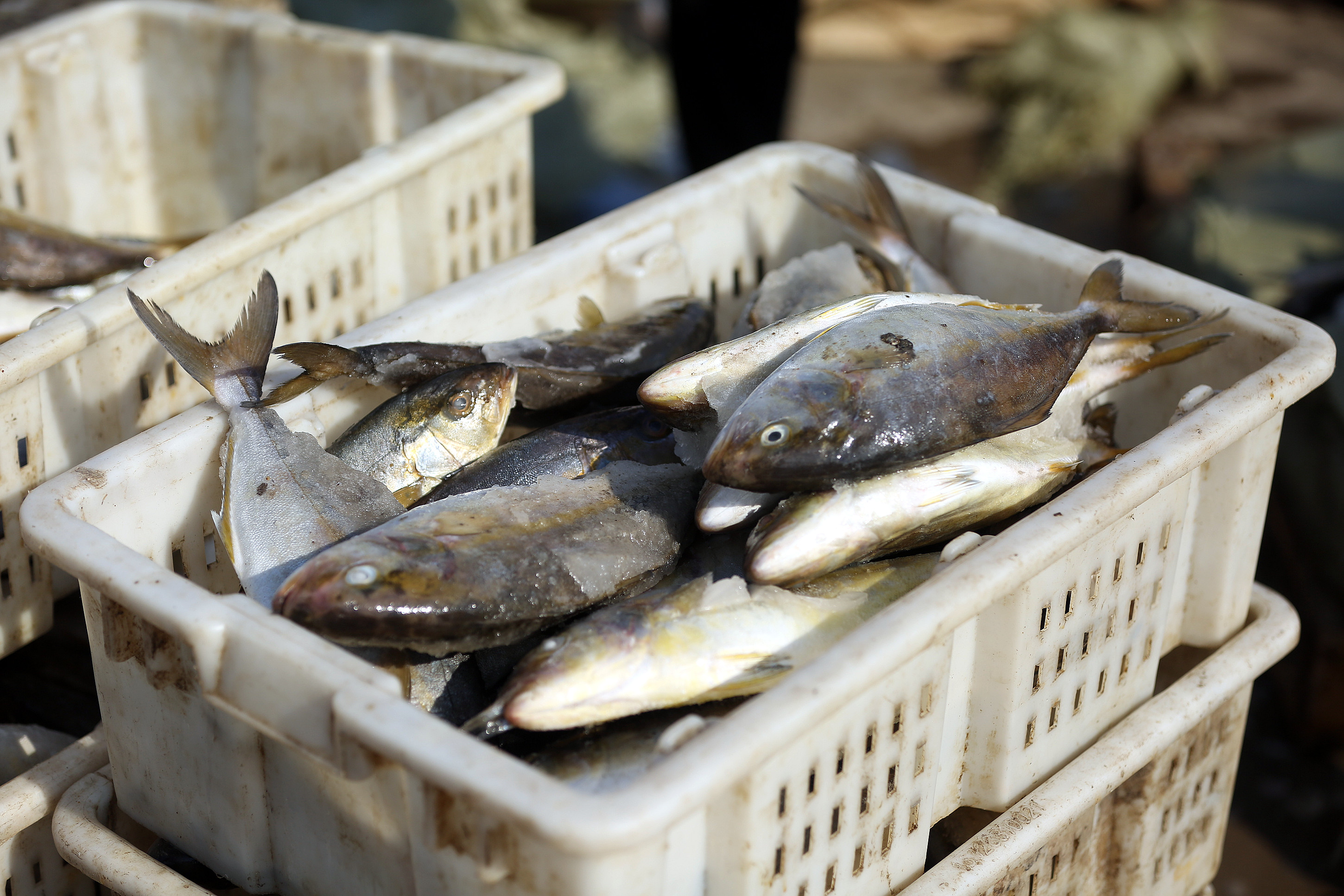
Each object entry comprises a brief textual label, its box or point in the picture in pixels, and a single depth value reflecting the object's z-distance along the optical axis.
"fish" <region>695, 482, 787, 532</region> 2.03
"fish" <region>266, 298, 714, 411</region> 2.28
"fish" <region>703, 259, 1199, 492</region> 1.91
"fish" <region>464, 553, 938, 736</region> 1.78
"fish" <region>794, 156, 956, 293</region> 2.75
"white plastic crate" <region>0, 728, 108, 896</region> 2.13
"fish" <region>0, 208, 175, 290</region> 3.01
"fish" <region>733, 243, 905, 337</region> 2.67
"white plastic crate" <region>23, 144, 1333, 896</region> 1.56
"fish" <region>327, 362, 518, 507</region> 2.34
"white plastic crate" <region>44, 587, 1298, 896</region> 1.98
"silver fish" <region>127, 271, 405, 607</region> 2.03
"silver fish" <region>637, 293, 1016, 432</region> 2.17
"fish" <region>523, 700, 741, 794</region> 1.78
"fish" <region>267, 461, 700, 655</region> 1.77
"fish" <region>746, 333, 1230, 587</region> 1.92
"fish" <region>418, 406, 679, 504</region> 2.29
